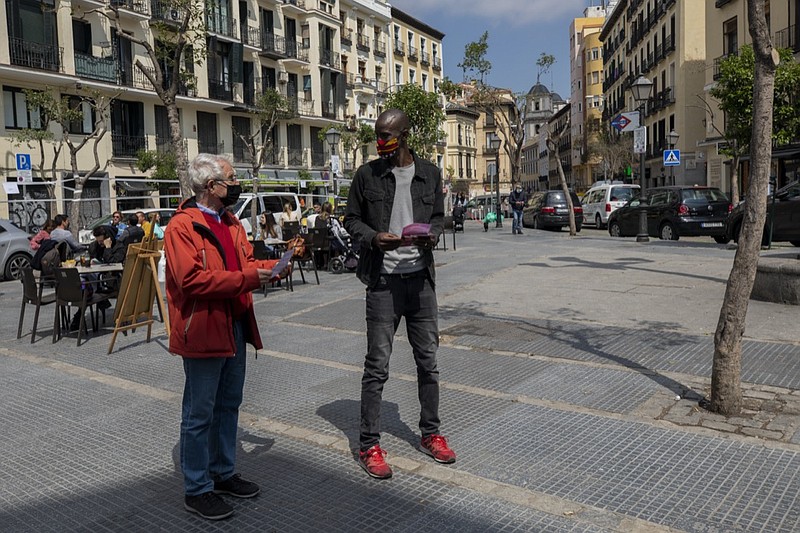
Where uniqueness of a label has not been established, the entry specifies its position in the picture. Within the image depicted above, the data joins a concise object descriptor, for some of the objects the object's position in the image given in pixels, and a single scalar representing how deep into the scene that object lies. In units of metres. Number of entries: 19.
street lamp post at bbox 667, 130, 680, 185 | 36.82
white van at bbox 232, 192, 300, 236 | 20.62
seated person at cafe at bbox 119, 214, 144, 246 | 12.32
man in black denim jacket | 3.95
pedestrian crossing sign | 25.36
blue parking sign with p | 20.29
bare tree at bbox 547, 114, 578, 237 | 23.75
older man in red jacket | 3.35
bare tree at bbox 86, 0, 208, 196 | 13.43
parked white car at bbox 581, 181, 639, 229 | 27.88
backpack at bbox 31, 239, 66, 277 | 9.94
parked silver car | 15.82
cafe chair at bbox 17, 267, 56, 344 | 8.42
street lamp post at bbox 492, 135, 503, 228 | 34.03
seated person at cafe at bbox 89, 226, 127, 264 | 10.16
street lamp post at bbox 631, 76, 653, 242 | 18.84
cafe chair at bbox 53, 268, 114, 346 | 7.99
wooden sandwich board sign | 7.57
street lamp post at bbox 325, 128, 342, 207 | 26.94
